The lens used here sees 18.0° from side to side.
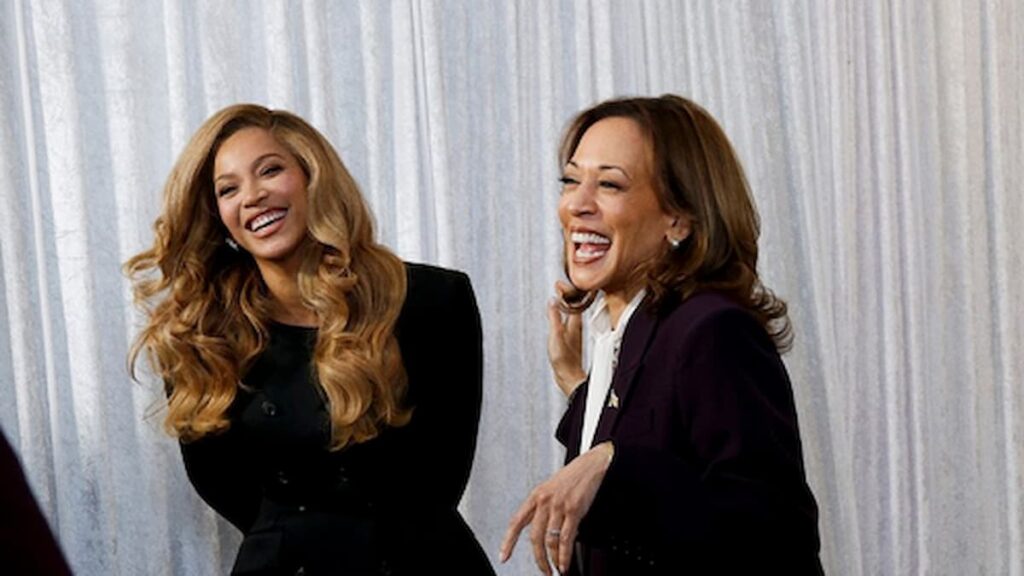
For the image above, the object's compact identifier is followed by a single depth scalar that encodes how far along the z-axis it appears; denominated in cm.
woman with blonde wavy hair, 424
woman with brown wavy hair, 351
